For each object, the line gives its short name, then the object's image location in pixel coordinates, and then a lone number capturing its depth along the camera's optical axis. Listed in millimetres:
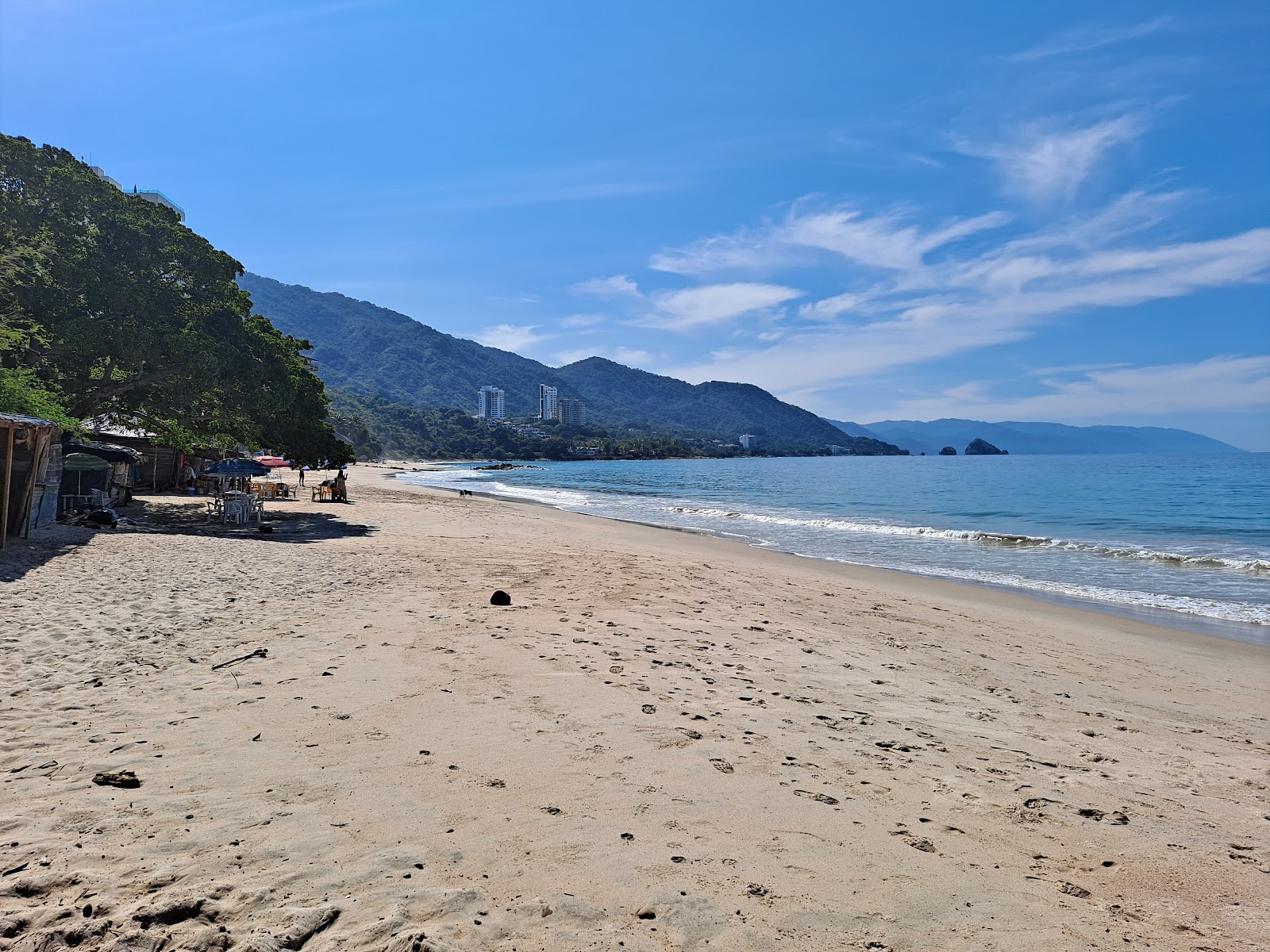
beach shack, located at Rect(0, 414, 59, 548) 12031
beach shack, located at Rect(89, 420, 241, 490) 25562
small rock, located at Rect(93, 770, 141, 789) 3617
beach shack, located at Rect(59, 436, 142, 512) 17625
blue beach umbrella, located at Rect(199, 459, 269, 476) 20906
